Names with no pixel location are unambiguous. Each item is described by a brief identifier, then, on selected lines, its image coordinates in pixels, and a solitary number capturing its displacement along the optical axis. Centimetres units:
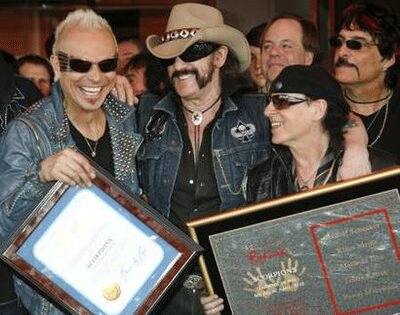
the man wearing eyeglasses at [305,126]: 327
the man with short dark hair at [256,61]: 509
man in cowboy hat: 364
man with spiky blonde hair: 310
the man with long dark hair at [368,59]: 418
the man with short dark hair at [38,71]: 692
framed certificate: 299
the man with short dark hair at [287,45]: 451
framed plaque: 301
